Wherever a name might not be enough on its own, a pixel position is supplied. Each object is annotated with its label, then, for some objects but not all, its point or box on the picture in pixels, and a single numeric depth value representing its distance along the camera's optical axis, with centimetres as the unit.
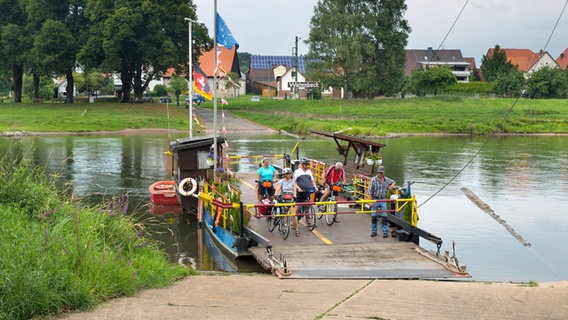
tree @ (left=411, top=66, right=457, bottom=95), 9419
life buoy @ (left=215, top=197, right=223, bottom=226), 1850
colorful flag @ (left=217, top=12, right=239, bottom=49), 2250
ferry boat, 1402
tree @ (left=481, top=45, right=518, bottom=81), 10868
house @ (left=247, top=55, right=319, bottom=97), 10944
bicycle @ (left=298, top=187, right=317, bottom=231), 1784
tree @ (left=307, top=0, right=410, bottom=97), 8250
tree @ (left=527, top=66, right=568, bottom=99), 9581
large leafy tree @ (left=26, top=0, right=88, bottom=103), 7388
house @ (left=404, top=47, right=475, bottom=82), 13575
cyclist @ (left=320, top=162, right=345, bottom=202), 1955
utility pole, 10025
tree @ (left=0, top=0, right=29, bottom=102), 7731
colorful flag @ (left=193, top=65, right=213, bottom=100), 3025
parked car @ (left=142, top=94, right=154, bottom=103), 9310
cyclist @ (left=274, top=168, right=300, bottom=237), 1731
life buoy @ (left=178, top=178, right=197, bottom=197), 2400
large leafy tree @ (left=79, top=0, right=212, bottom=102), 7200
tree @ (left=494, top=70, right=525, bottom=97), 9594
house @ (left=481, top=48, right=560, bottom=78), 12656
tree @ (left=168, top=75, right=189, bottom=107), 9150
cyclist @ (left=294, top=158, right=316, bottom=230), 1802
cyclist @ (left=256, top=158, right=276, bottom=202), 1927
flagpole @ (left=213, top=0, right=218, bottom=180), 2163
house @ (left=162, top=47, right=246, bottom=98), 11575
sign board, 9515
